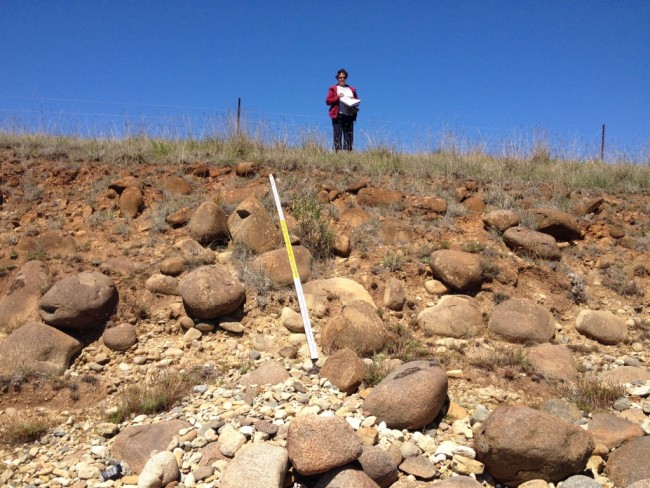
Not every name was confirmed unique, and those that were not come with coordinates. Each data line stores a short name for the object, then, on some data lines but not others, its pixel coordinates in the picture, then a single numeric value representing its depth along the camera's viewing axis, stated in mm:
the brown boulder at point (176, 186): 6953
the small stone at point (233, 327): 4844
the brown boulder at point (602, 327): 5078
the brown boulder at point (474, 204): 6926
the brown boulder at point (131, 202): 6520
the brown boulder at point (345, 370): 3908
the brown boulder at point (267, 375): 4133
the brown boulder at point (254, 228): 5719
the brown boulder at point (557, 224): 6414
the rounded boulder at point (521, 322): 4801
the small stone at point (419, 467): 3086
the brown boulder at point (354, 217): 6383
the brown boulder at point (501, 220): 6395
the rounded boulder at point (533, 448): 2969
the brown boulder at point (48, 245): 5770
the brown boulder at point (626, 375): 4217
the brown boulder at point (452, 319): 4887
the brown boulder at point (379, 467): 3006
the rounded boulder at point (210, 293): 4777
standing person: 8836
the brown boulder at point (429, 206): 6773
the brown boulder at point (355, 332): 4434
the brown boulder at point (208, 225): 5887
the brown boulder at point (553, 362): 4180
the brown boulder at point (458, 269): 5391
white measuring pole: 4500
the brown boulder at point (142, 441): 3354
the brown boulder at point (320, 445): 2930
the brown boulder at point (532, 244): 6078
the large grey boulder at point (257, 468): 2869
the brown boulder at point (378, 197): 6914
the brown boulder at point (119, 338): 4711
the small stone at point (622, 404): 3777
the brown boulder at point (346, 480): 2857
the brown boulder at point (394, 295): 5217
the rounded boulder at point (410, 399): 3434
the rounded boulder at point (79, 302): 4660
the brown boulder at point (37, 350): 4336
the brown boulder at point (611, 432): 3275
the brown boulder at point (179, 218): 6254
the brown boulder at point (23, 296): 4930
